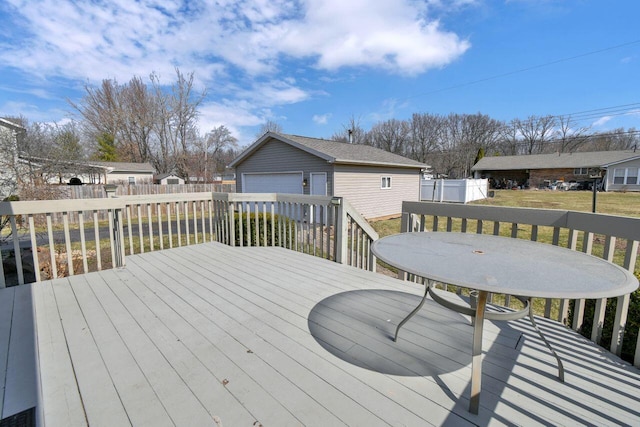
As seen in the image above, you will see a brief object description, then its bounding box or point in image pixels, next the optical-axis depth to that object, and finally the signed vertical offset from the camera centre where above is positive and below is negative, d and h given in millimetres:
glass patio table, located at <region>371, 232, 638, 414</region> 1142 -427
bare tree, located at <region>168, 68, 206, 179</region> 22500 +5705
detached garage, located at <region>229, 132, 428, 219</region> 10273 +447
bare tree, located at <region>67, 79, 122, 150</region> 22175 +5938
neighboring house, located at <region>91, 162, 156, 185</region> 22244 +752
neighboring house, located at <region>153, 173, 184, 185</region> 24578 +242
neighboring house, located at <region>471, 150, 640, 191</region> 23156 +1428
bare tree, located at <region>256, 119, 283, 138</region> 30328 +6162
